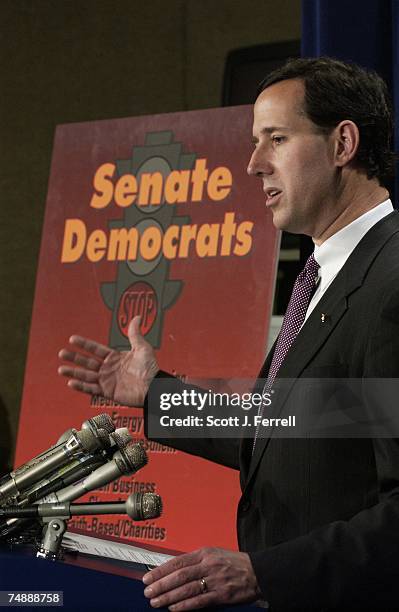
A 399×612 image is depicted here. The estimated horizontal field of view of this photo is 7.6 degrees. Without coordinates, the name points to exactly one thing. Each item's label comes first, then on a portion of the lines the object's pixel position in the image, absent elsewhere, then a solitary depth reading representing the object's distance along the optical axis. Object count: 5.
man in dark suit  3.98
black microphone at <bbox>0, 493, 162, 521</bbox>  3.99
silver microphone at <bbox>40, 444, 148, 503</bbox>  4.04
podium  3.90
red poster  5.36
